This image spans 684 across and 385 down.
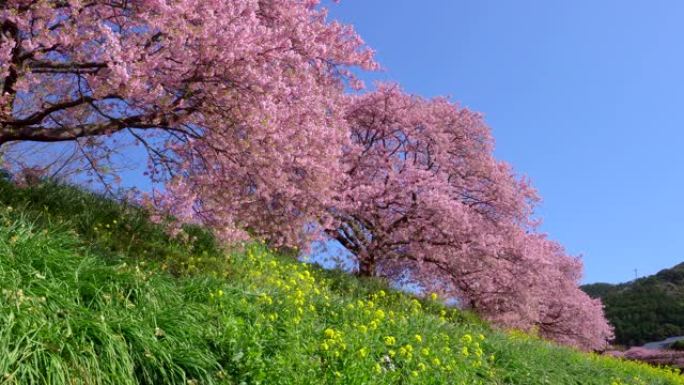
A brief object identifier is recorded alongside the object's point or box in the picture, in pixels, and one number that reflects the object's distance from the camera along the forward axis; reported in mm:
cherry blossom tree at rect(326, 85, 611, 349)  16891
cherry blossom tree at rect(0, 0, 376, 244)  7207
